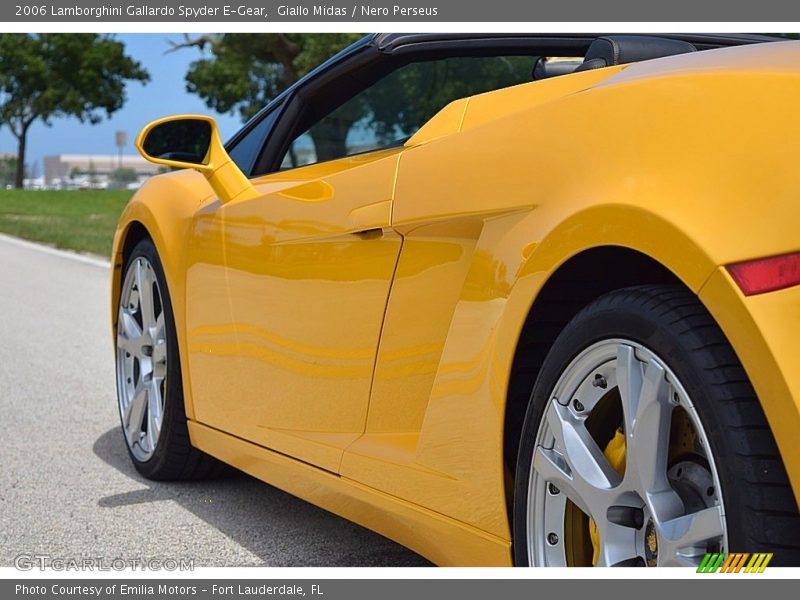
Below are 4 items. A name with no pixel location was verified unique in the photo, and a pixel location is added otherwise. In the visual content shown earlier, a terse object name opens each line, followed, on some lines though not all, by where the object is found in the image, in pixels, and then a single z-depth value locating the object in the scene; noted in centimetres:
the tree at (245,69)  3853
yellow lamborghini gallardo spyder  181
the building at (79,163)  15288
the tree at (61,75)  5597
